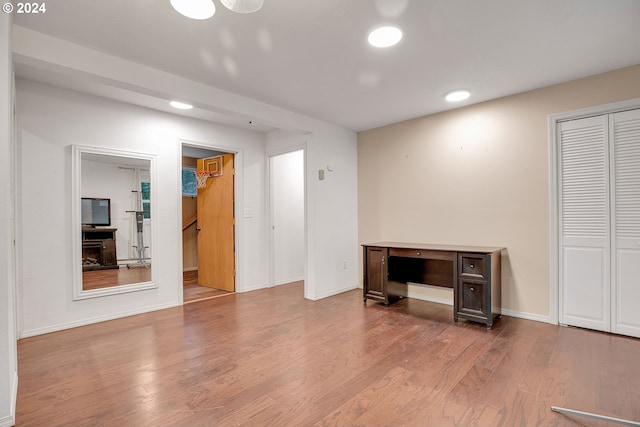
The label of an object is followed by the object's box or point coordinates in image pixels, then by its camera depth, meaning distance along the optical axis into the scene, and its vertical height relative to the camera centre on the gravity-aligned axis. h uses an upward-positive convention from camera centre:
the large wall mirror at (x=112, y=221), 3.29 -0.07
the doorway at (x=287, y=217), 5.19 -0.07
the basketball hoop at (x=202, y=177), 5.07 +0.58
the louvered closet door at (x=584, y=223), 2.93 -0.14
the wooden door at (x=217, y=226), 4.78 -0.21
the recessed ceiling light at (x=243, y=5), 1.81 +1.20
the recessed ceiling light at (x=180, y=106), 3.58 +1.23
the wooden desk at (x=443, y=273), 3.14 -0.72
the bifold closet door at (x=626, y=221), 2.78 -0.11
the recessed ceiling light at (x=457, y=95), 3.29 +1.22
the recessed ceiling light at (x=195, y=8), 1.88 +1.24
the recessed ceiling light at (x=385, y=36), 2.17 +1.24
